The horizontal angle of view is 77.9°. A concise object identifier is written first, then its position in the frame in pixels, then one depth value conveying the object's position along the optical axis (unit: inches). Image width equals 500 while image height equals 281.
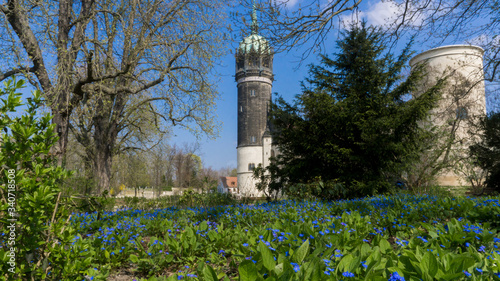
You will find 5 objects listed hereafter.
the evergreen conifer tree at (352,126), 373.4
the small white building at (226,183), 2448.3
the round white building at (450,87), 692.2
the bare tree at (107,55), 340.5
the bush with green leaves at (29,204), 80.0
